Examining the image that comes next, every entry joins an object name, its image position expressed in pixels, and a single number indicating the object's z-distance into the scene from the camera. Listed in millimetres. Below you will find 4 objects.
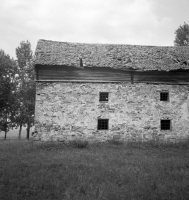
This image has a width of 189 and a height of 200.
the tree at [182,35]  27641
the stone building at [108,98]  14026
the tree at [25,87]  23969
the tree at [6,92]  23406
